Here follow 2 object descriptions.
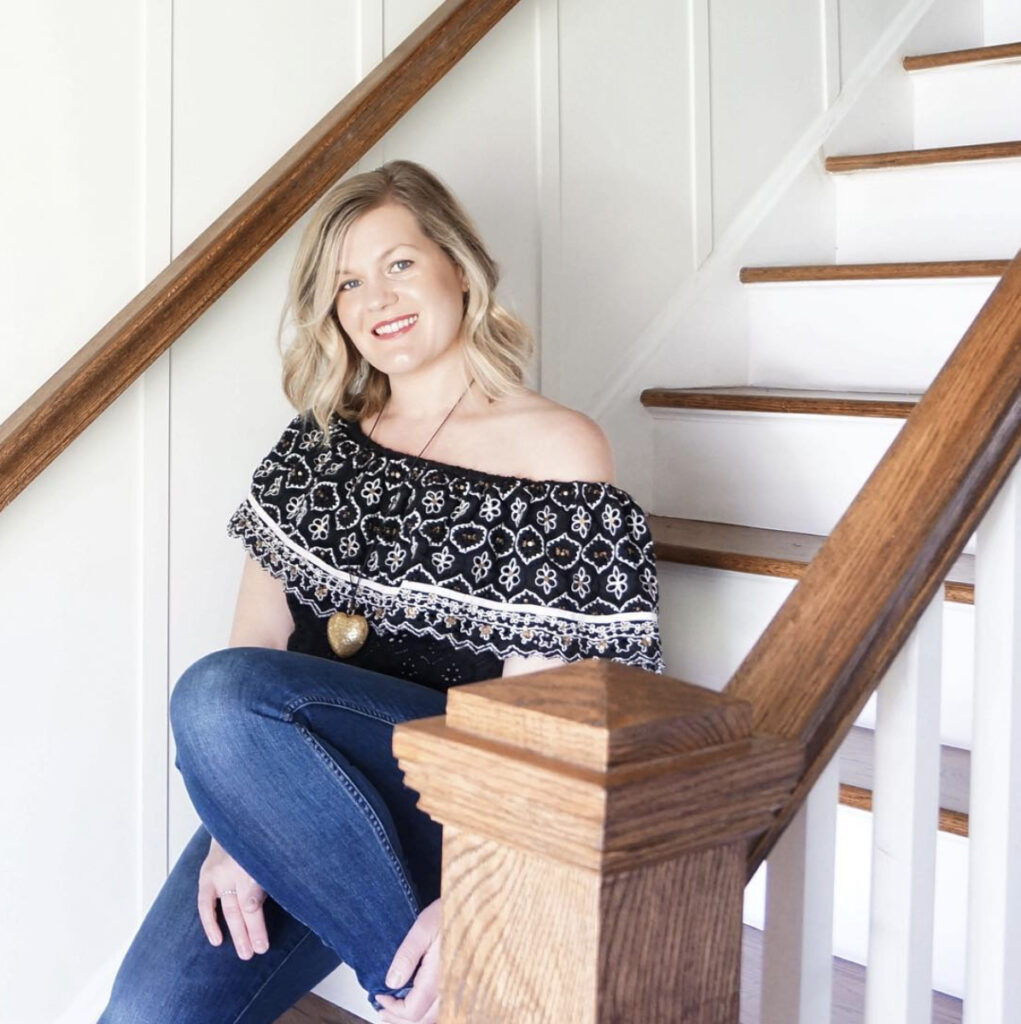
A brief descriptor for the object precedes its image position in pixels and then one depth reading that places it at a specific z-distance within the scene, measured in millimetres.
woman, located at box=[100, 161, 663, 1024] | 1346
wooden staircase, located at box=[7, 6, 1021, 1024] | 632
